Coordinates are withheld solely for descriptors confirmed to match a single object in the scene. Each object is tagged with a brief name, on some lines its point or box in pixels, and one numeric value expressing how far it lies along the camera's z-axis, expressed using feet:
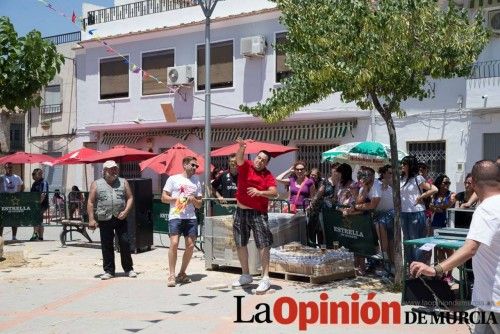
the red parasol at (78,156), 55.94
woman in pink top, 37.37
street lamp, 38.22
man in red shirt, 27.12
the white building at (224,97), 54.65
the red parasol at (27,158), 65.46
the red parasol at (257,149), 50.56
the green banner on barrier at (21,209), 47.47
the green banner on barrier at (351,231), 29.88
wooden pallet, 28.71
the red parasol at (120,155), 52.12
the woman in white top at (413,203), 28.81
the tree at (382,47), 25.49
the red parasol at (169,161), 48.75
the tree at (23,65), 41.78
